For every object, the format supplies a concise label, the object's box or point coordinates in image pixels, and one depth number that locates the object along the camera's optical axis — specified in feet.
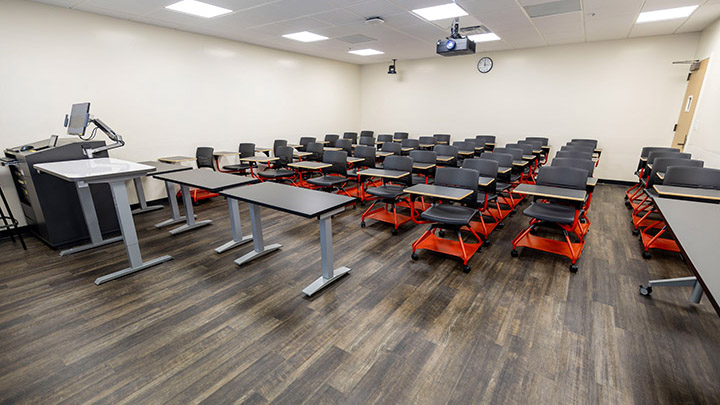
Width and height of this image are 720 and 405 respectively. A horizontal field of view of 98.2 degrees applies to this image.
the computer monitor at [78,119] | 10.82
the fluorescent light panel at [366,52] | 24.52
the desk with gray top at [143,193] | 14.11
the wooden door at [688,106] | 17.44
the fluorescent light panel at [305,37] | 19.47
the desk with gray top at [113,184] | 9.37
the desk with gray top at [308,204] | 8.30
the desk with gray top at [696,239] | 4.36
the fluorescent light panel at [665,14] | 14.96
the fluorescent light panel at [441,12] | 14.53
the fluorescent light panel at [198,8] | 14.09
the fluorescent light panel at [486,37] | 19.90
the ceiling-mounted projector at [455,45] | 14.79
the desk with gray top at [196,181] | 10.66
